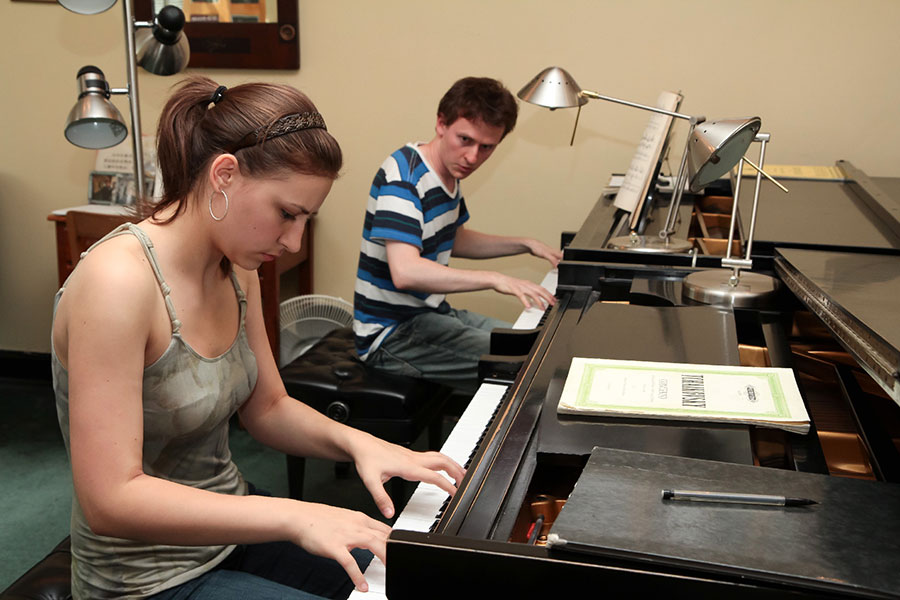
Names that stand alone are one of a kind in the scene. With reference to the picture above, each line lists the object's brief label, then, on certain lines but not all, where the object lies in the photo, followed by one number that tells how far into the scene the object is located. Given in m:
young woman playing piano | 1.14
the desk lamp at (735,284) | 1.65
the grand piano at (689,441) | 0.77
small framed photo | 3.56
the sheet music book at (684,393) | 1.13
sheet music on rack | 2.31
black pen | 0.87
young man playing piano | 2.48
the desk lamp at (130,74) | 2.26
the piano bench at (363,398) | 2.42
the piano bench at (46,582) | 1.48
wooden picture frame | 3.48
